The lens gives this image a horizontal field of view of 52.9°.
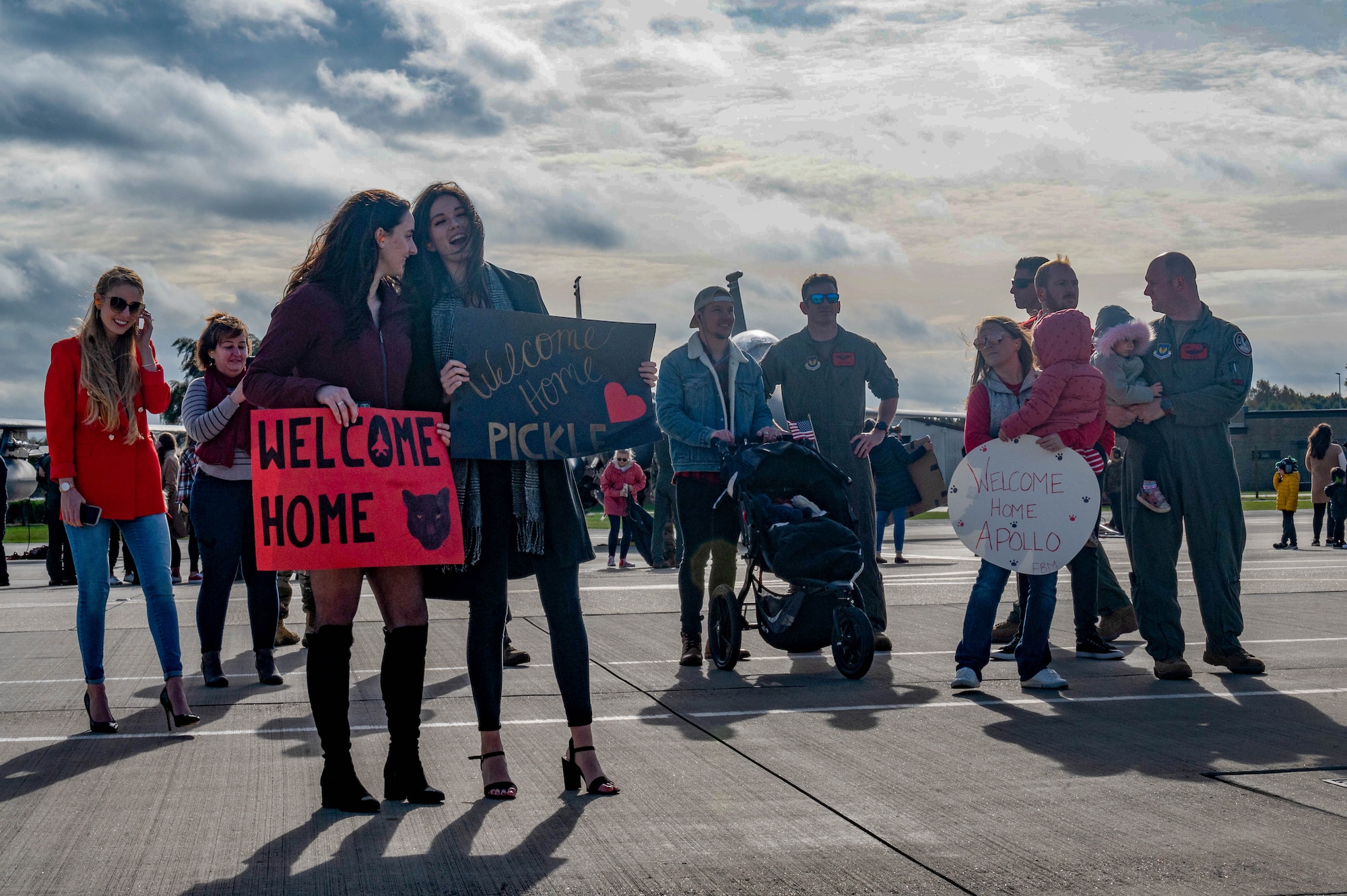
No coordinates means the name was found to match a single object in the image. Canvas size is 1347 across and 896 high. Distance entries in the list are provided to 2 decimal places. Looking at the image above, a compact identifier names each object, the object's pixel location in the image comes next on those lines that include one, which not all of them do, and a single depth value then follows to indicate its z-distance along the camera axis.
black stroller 7.00
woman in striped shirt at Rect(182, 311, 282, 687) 6.84
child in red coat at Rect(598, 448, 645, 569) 18.11
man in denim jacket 7.55
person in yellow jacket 20.61
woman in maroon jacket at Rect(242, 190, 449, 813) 4.18
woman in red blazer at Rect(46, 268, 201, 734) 5.63
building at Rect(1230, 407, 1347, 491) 85.69
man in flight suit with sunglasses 8.24
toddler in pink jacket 6.38
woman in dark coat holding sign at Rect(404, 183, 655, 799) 4.38
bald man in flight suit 6.85
